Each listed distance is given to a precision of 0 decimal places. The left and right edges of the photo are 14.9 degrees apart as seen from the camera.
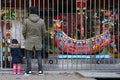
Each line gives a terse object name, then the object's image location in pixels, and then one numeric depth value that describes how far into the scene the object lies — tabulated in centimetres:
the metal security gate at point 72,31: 1449
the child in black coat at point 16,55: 1373
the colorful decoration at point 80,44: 1462
